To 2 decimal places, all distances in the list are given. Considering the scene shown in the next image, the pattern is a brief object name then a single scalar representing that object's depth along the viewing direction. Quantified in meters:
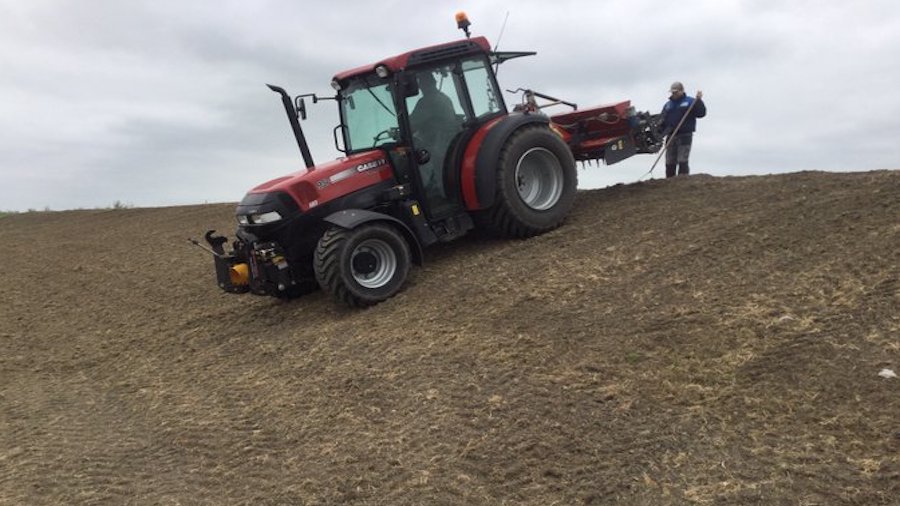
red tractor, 6.60
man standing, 9.73
